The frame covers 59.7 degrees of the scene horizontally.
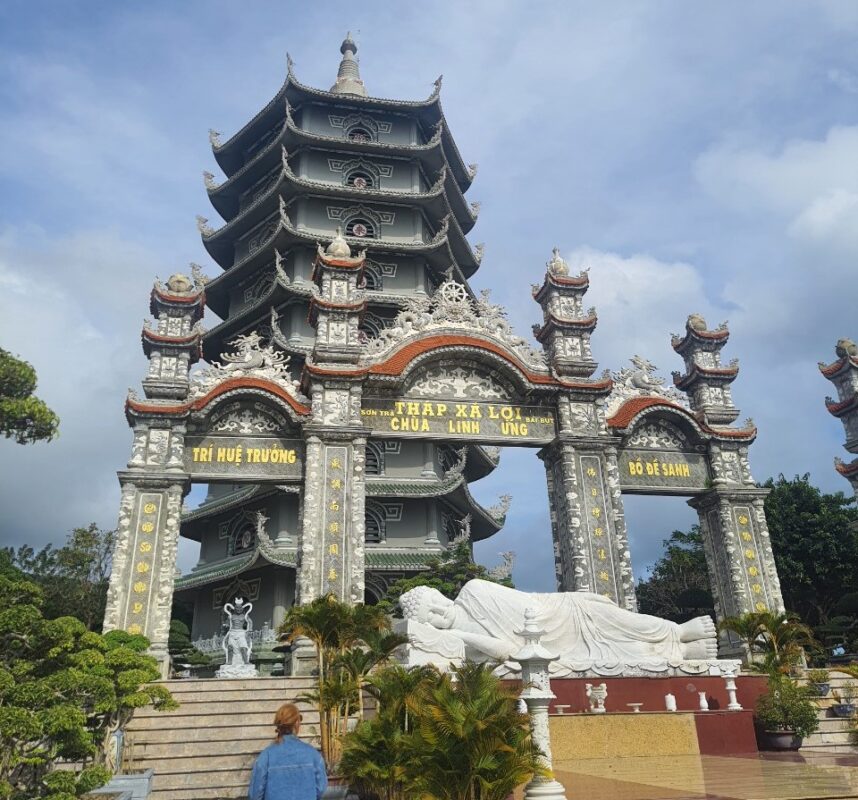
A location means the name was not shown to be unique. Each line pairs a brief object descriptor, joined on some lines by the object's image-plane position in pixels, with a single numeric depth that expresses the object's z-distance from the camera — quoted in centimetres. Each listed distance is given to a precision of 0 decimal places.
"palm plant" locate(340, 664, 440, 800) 688
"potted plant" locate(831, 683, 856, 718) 1221
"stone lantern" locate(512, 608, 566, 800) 582
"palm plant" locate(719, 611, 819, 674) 1302
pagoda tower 2241
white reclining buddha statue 1066
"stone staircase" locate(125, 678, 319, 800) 876
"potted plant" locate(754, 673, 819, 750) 1066
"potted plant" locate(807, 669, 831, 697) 1240
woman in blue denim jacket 417
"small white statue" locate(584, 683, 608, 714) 1035
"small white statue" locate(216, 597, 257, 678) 1340
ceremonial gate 1439
